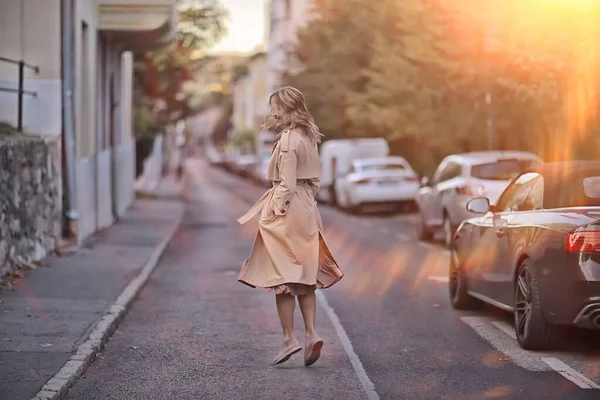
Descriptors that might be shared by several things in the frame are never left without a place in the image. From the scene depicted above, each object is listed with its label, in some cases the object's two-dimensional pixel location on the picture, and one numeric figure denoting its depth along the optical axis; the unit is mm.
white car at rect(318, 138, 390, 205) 35781
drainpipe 17328
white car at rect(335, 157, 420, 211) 29844
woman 7980
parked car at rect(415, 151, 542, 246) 17969
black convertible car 8094
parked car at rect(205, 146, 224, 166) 137175
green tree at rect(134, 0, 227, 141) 41969
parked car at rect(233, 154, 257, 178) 84188
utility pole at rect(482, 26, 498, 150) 21391
